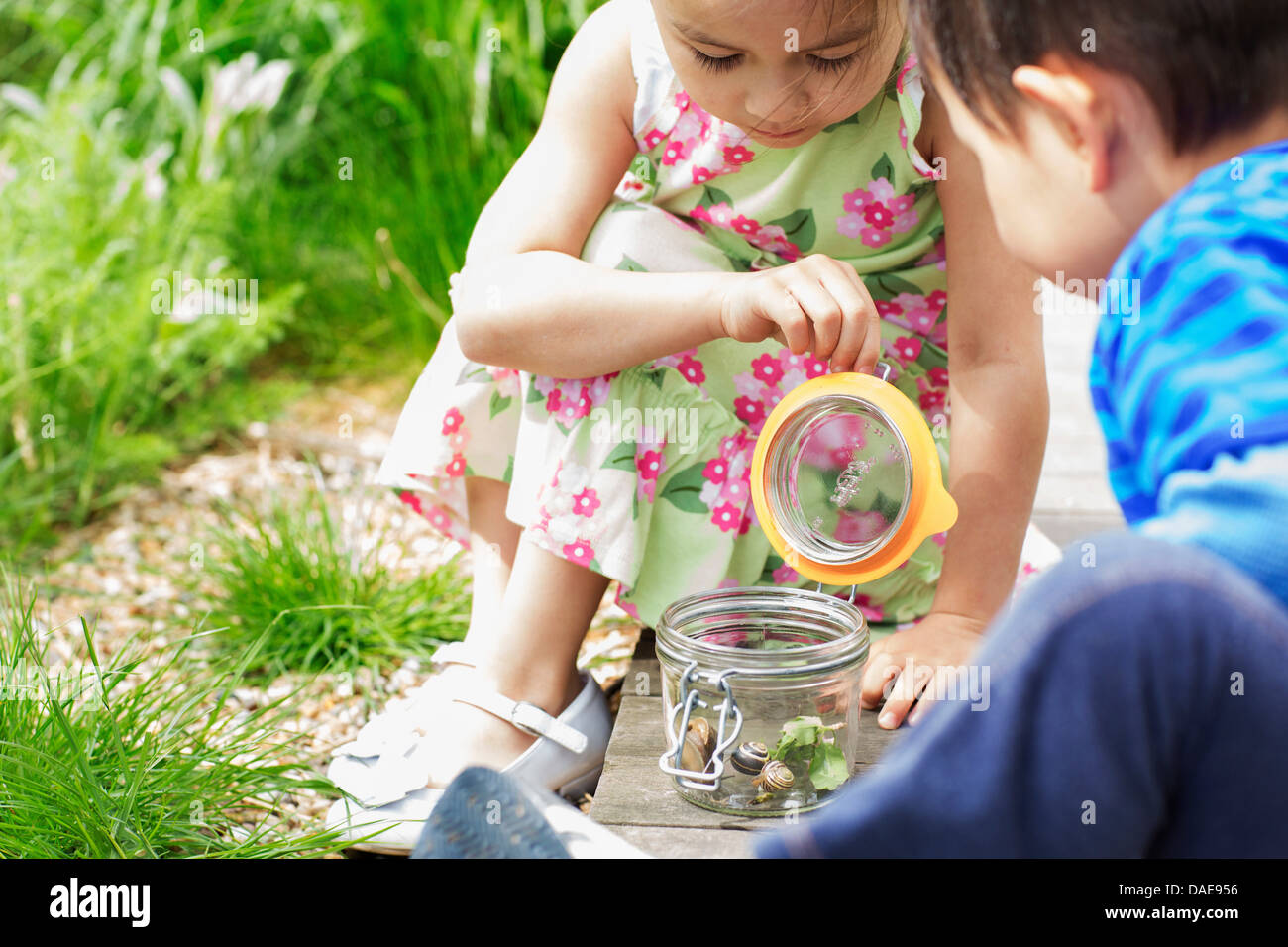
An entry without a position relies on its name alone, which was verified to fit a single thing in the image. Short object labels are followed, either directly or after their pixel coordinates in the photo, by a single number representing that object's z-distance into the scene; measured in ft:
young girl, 5.21
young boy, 2.59
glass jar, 4.53
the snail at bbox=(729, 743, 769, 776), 4.57
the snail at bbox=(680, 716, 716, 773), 4.62
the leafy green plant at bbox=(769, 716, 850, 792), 4.58
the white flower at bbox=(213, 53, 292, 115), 11.55
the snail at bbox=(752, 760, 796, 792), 4.54
